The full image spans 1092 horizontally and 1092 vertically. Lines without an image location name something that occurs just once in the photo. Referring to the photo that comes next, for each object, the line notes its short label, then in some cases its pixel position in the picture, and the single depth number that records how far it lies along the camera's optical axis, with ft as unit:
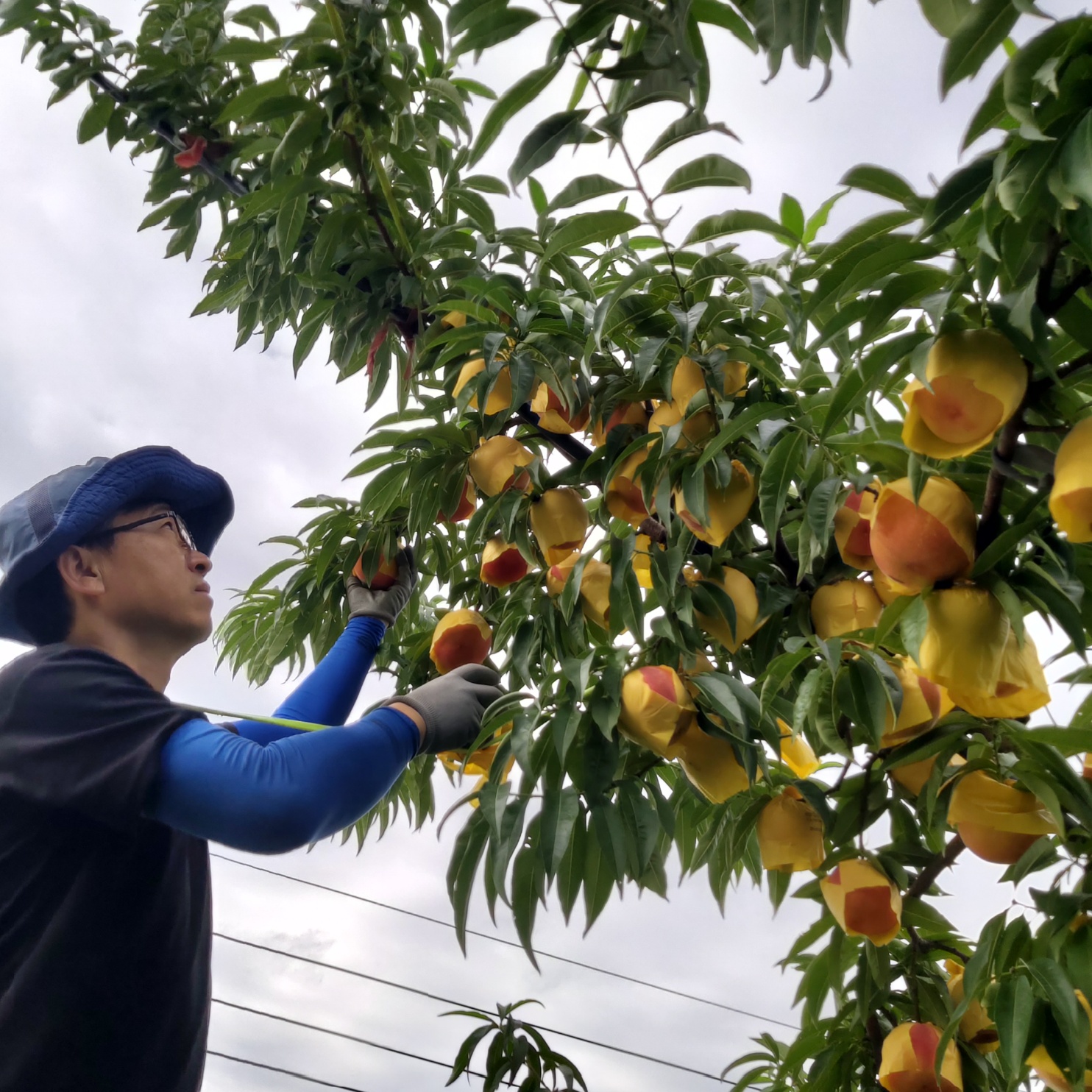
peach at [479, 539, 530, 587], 3.53
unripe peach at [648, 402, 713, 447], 2.65
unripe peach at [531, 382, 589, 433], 3.18
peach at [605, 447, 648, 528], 2.95
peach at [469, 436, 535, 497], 3.14
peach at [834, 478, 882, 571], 2.58
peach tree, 1.80
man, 2.59
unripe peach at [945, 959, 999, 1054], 2.93
